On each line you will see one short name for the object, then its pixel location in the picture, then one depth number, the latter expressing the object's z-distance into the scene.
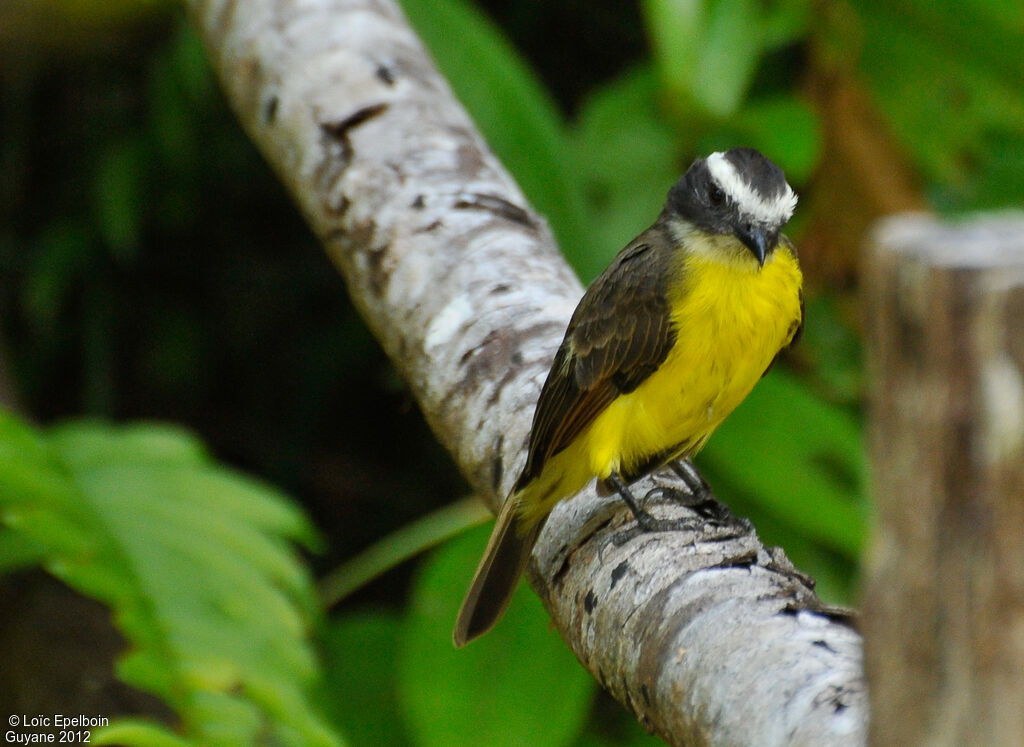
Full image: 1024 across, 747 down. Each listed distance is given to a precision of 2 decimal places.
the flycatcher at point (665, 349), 4.52
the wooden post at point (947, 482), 1.74
